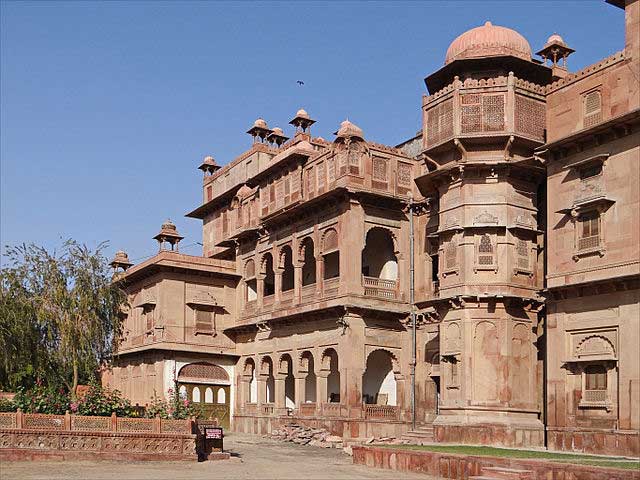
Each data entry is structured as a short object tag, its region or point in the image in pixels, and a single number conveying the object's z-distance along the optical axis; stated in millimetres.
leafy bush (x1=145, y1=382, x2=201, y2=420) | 25156
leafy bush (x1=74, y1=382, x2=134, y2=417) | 24328
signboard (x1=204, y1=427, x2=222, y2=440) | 25012
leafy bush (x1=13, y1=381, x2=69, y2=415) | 23578
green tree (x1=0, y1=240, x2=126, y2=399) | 32875
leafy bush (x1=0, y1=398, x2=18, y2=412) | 23453
